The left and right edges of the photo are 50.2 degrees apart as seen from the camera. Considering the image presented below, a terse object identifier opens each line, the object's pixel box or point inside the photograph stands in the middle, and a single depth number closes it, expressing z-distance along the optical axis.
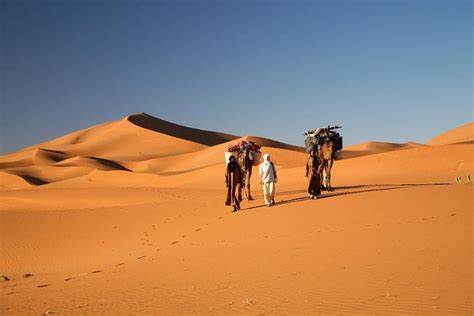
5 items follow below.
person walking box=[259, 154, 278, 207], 15.21
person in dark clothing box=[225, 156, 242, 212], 15.53
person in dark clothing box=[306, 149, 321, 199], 15.52
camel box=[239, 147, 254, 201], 17.50
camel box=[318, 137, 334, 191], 17.62
